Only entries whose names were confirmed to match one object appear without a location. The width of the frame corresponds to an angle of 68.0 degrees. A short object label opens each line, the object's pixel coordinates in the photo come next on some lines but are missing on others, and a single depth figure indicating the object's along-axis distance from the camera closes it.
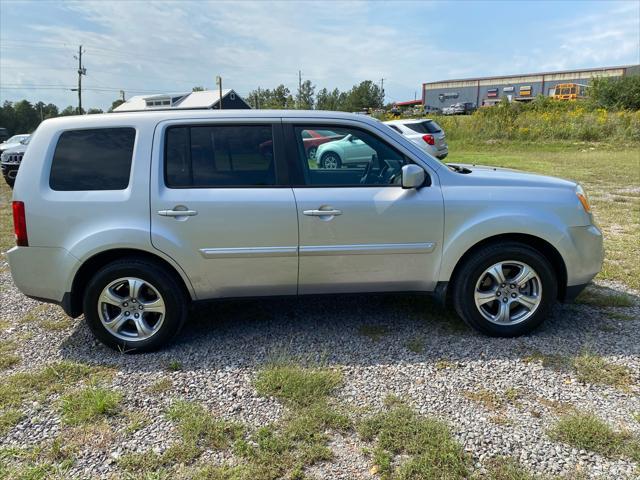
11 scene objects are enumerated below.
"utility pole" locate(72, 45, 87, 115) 47.91
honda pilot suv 3.47
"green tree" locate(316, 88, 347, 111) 68.81
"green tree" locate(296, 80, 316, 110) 68.36
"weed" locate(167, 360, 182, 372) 3.43
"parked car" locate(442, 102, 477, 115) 52.50
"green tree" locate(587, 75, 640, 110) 32.79
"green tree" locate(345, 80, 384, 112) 71.81
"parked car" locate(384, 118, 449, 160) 15.09
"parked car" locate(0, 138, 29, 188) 12.78
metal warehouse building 66.12
